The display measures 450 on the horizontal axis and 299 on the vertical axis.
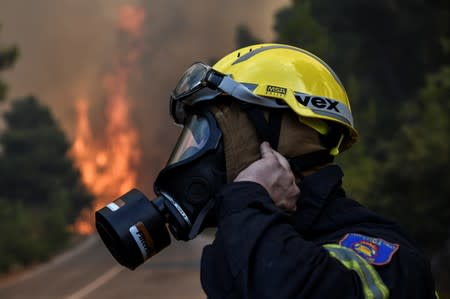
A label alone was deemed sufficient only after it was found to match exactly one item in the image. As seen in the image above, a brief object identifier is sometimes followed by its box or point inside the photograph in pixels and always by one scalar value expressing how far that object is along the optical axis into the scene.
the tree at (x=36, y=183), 25.83
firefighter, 1.63
